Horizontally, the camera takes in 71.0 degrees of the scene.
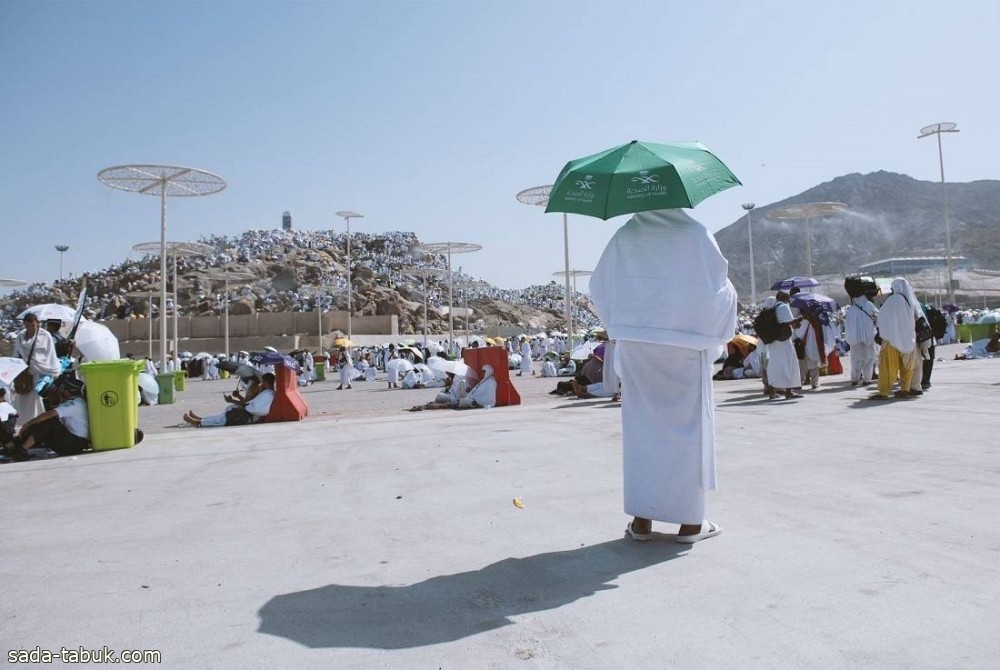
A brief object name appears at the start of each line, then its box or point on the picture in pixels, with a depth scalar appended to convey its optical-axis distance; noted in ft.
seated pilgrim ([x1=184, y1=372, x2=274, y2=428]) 33.91
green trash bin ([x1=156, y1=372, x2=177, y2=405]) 55.57
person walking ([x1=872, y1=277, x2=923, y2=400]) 30.37
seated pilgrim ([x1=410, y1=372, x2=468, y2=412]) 39.78
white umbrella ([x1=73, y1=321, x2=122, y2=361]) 28.73
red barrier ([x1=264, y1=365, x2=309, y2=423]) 34.58
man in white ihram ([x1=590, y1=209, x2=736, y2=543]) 10.87
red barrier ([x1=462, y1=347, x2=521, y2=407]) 39.17
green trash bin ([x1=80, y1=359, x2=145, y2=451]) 24.07
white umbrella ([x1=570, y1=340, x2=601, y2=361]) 48.49
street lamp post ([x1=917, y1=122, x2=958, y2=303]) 111.96
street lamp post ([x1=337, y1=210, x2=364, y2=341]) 129.33
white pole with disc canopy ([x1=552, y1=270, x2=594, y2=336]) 132.71
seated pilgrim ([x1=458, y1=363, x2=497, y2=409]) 38.81
